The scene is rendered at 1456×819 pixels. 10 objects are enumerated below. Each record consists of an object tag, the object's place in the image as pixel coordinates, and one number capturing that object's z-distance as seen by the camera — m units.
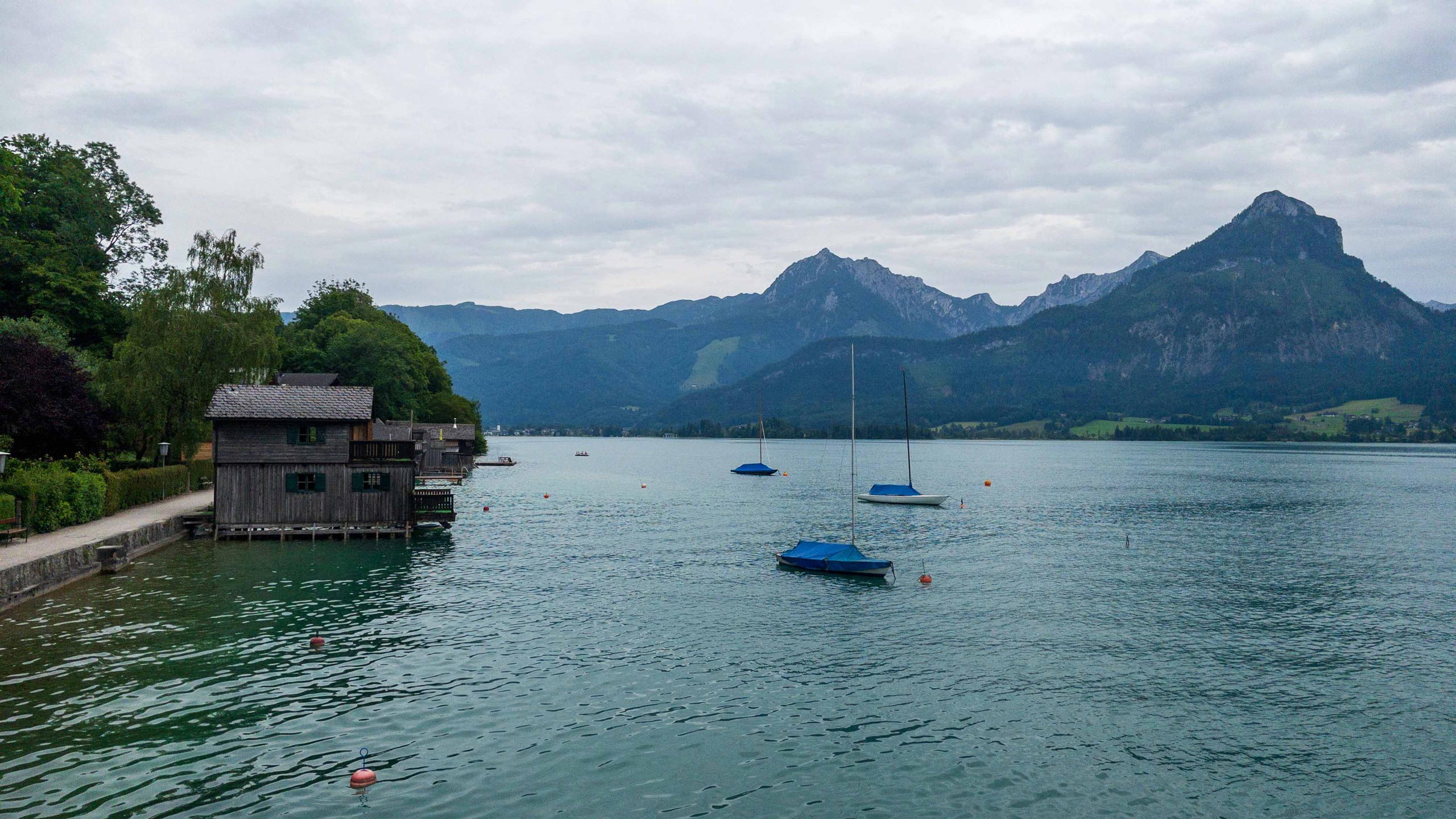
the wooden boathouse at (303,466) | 56.94
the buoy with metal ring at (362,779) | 19.69
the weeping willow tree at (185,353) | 67.62
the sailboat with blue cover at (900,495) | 97.75
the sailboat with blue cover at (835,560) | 48.81
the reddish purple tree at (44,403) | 51.25
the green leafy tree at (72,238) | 80.00
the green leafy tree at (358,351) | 121.69
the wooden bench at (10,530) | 42.16
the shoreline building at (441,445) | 112.12
